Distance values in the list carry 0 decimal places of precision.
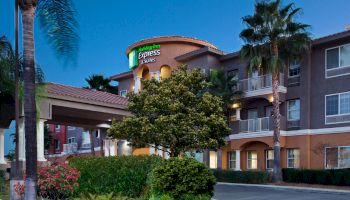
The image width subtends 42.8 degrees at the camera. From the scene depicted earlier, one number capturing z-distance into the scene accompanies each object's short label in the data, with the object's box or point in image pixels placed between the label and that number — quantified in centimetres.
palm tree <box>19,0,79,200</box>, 986
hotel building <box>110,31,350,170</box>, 3019
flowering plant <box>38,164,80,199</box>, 1417
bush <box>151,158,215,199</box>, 1211
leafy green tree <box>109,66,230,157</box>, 2516
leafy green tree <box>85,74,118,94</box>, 5183
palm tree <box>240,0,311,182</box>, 2972
